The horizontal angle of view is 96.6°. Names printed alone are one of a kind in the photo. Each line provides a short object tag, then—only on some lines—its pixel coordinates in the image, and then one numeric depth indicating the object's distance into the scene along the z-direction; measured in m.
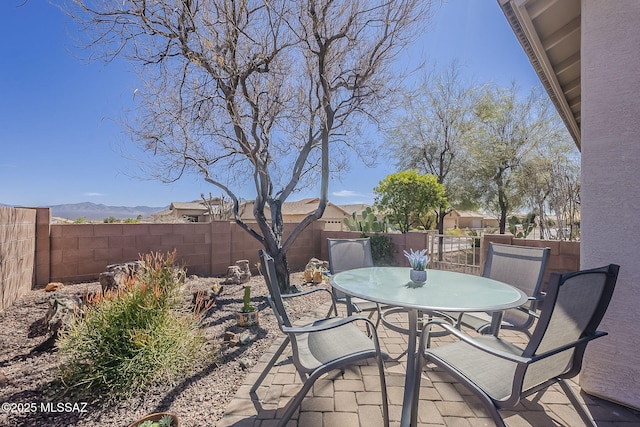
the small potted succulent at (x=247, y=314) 3.36
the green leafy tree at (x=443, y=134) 11.39
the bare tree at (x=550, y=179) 5.91
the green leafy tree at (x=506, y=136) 10.97
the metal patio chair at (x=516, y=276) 2.46
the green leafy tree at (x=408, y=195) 7.55
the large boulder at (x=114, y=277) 3.99
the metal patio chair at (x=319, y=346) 1.67
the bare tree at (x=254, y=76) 3.79
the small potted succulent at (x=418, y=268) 2.47
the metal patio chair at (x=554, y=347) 1.26
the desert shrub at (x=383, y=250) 6.68
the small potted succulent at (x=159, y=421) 1.63
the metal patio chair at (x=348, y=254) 3.49
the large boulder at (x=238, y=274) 5.45
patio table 1.81
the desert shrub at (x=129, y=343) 2.10
